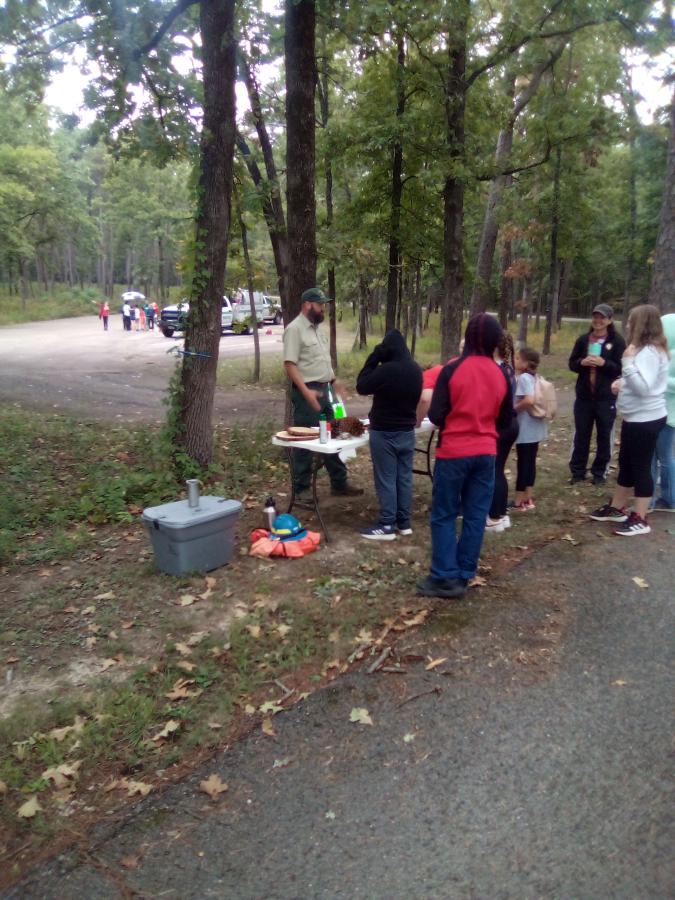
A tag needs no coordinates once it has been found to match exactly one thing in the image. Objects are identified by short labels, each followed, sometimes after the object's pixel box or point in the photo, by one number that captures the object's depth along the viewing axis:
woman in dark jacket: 7.05
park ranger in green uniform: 6.14
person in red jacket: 4.47
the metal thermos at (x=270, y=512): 5.72
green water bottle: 5.91
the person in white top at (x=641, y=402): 5.57
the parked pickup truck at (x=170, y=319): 30.06
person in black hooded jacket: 5.38
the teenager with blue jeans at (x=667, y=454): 6.09
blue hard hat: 5.62
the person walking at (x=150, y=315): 36.53
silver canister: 4.96
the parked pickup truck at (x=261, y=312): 31.03
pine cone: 5.87
